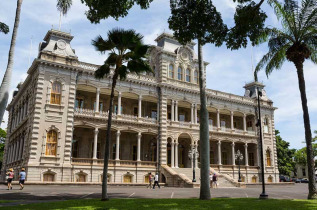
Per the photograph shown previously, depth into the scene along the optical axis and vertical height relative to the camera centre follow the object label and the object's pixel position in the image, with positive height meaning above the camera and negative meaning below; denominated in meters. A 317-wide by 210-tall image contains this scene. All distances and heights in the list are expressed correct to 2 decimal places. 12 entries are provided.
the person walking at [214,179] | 29.74 -1.42
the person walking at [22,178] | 21.80 -1.14
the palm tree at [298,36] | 17.95 +7.50
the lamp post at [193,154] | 33.53 +1.00
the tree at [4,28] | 14.99 +6.27
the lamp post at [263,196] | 17.27 -1.71
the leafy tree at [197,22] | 13.20 +5.95
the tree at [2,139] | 58.06 +4.09
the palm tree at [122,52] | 17.48 +6.27
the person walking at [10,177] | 21.89 -1.09
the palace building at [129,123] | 29.42 +4.39
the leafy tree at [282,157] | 61.03 +1.47
